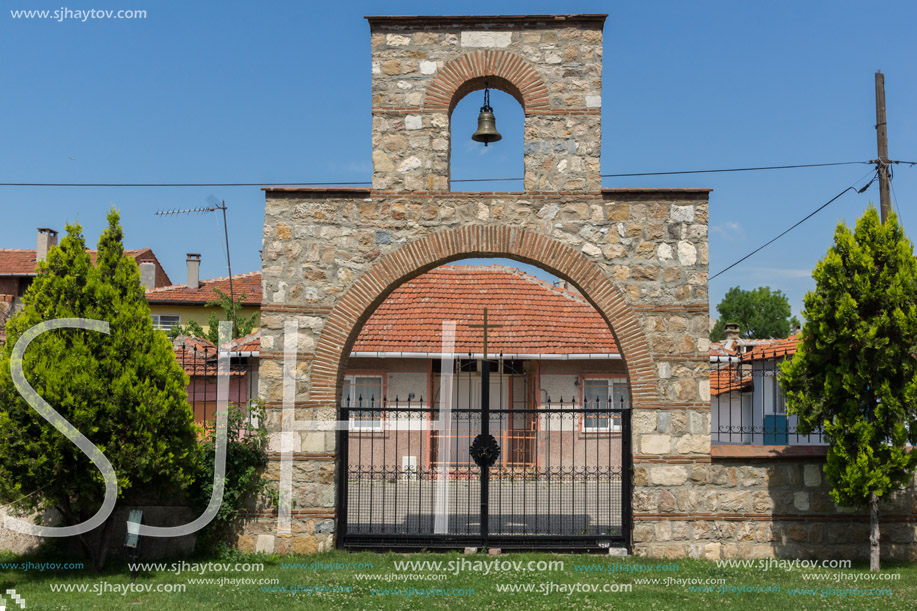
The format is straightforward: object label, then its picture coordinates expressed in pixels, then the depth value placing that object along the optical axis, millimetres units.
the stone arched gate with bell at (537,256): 8266
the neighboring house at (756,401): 14831
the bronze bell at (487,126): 9039
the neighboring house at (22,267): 25453
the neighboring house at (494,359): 15383
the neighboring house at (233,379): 12078
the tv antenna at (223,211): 15438
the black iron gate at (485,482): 8586
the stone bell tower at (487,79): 8500
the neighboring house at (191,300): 25219
